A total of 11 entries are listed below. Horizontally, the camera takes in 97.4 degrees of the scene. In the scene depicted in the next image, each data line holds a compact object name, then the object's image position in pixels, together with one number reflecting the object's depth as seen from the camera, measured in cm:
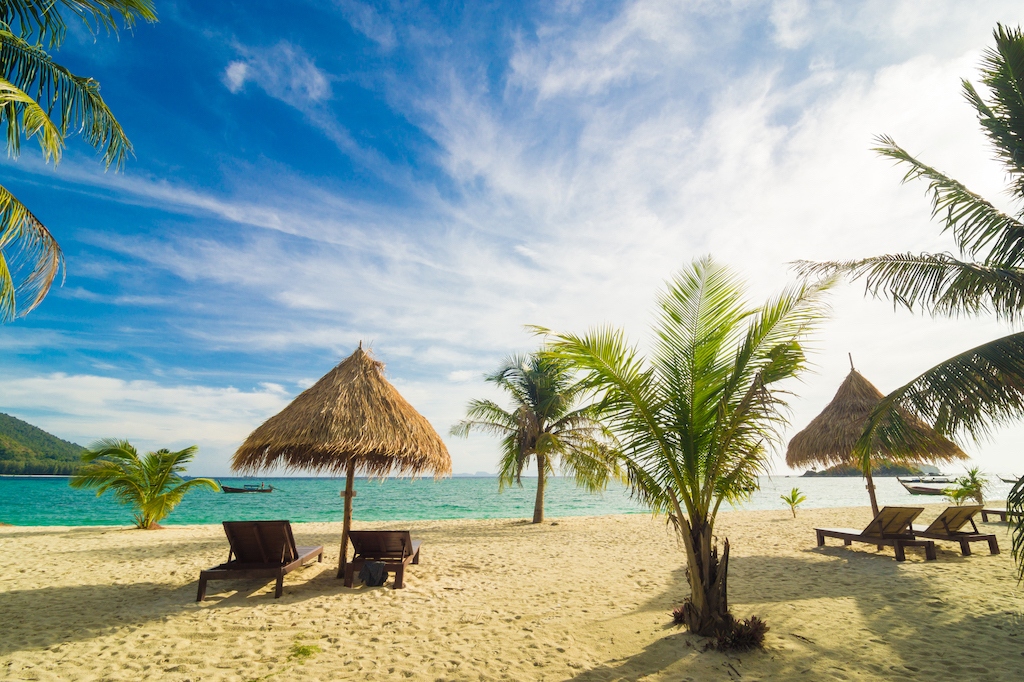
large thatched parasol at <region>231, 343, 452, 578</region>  594
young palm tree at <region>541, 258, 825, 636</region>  385
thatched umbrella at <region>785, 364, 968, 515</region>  1010
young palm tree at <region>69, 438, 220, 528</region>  1067
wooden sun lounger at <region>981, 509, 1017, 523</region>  921
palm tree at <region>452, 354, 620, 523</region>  1359
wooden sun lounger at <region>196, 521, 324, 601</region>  491
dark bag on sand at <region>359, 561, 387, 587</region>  559
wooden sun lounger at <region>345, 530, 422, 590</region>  577
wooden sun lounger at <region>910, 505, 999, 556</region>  694
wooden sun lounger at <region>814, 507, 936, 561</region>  682
